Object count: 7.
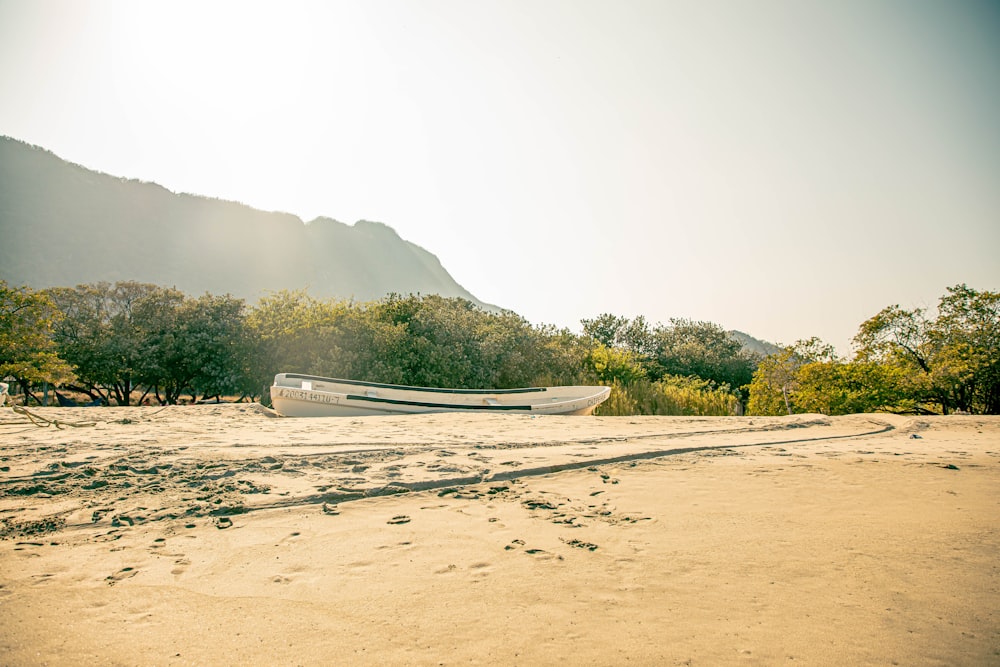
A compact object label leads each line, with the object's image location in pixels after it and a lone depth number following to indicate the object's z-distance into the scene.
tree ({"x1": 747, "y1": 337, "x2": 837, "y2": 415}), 18.16
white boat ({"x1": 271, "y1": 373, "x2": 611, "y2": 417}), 12.52
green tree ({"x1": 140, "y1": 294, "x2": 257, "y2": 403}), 21.97
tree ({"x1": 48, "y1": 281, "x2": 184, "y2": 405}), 22.56
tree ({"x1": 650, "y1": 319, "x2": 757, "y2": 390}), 34.00
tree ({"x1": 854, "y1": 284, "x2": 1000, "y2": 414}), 18.22
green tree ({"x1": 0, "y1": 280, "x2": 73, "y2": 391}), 17.47
